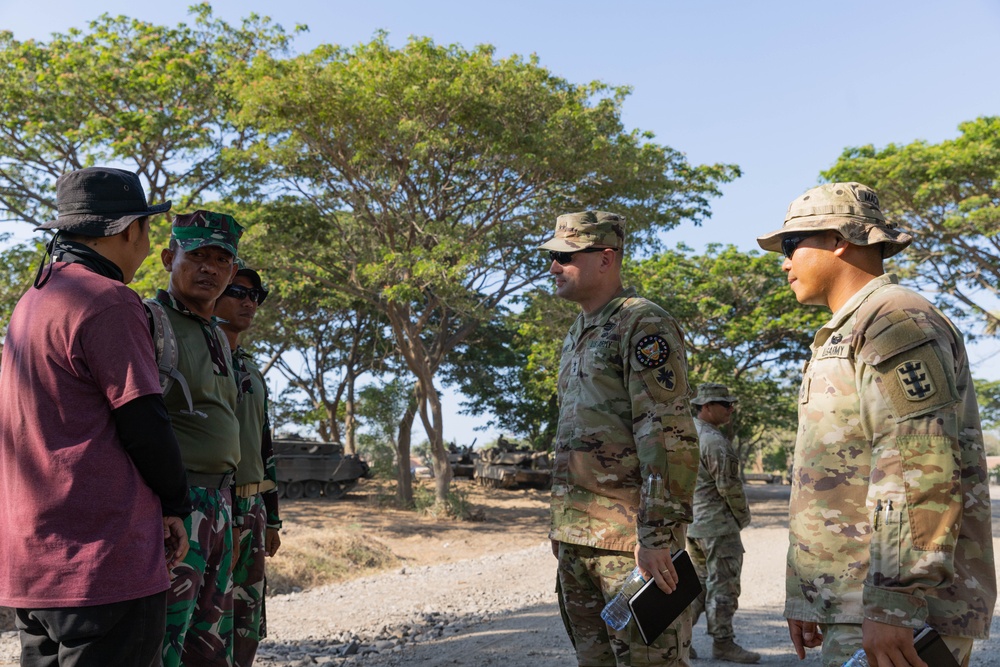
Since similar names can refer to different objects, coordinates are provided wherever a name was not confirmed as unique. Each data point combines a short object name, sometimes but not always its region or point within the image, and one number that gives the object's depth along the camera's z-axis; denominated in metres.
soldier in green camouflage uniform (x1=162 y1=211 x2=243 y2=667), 3.10
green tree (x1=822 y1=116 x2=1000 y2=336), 19.19
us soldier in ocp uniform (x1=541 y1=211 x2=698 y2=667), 3.14
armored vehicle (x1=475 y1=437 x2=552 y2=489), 29.11
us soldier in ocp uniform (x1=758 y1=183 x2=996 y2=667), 2.08
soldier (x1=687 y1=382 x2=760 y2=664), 6.21
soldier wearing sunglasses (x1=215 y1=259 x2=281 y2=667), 3.99
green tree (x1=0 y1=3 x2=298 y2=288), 17.44
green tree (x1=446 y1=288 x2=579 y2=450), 30.69
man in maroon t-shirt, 2.37
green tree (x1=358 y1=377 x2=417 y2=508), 25.70
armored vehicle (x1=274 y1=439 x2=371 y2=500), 24.28
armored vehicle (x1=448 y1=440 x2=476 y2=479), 34.50
